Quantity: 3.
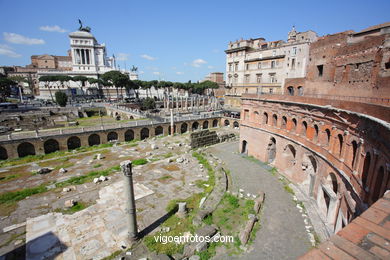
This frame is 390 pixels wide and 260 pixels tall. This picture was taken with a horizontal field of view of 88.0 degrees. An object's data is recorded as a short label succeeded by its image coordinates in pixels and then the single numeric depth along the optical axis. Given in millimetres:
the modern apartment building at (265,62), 36125
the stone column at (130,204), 10234
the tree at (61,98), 43891
